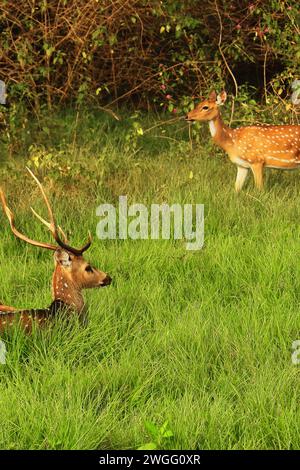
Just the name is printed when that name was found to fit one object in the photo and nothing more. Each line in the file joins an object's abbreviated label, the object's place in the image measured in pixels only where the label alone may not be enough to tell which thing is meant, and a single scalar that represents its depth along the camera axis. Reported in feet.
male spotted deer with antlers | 30.81
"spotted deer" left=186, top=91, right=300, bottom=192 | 54.90
